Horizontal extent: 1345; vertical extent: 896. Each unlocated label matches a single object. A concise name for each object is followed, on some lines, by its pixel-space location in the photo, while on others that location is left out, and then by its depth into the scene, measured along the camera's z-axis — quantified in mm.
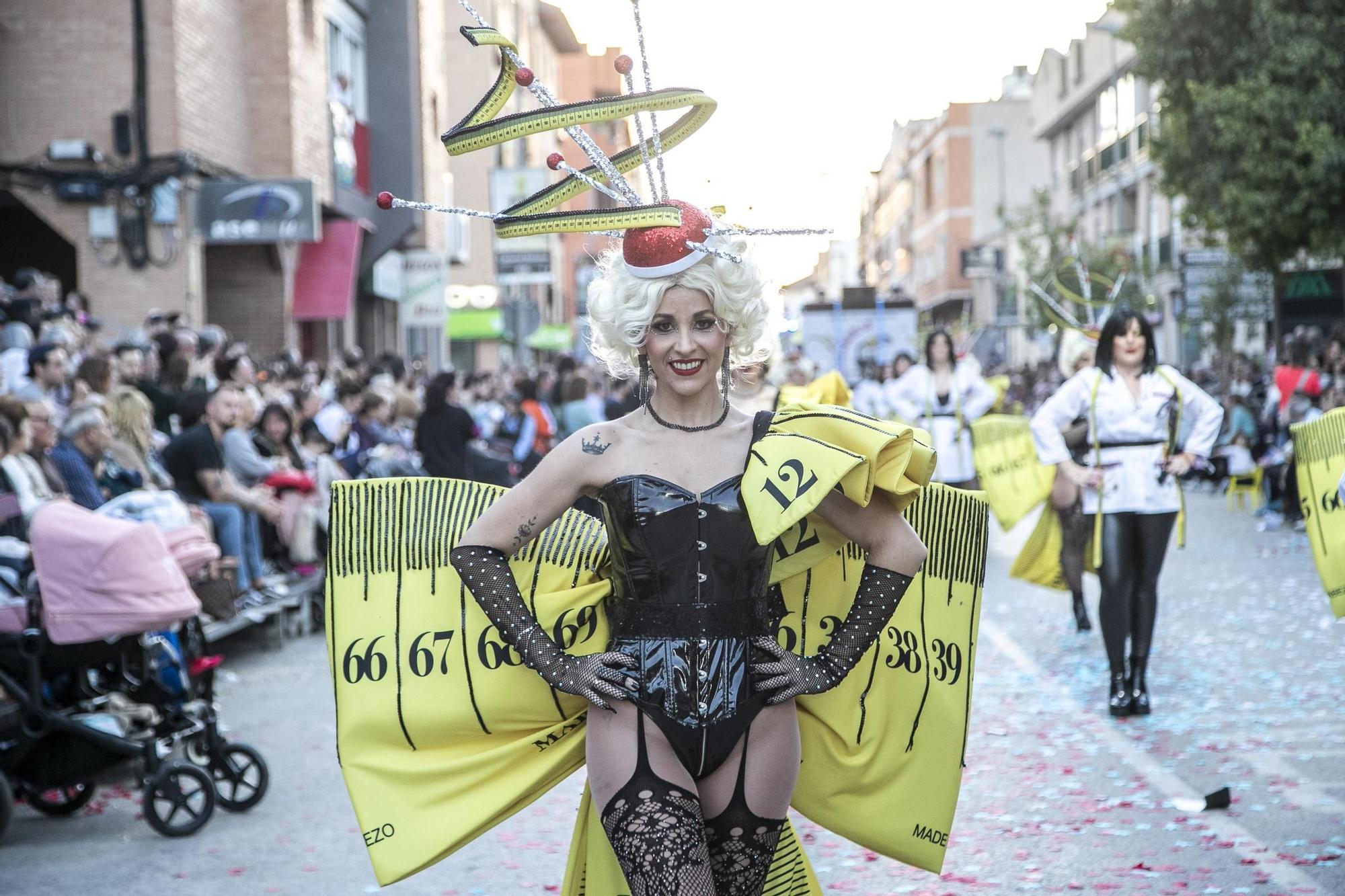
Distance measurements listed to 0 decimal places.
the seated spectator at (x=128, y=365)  12414
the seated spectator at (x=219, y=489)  10477
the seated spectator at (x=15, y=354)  11352
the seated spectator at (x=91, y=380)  10453
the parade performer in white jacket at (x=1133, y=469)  7637
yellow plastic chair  19922
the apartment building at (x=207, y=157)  18578
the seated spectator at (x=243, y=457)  11383
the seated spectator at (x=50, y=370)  10578
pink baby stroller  6344
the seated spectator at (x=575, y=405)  17391
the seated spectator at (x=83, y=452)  8625
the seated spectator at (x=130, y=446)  9359
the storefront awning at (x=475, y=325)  45719
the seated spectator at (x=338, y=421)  14812
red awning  24453
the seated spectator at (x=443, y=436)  14125
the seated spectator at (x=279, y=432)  12414
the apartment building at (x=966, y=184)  79438
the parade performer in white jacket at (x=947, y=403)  13047
